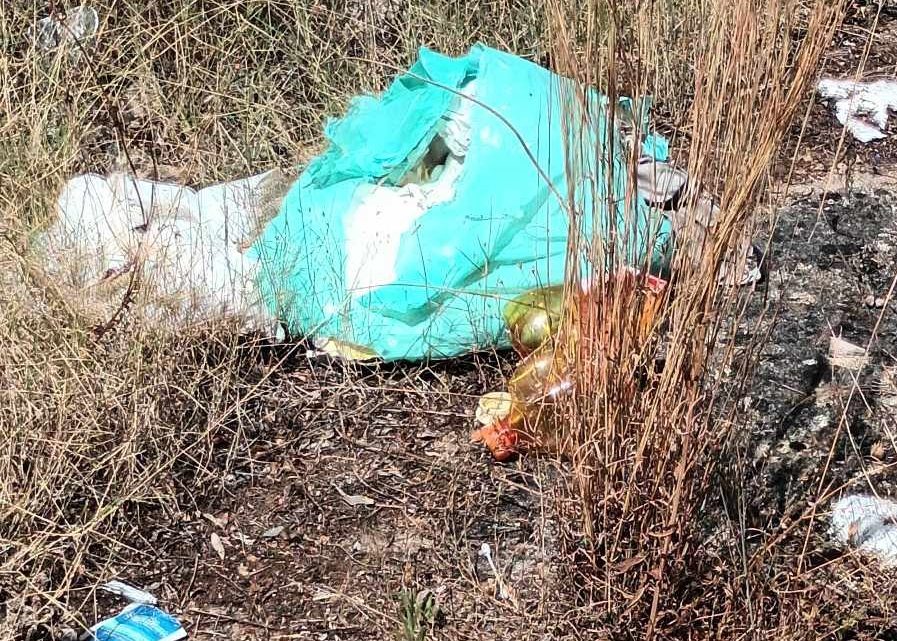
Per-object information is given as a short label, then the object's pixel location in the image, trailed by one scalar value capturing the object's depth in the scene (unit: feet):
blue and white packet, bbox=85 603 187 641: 7.04
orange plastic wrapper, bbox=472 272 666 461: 6.38
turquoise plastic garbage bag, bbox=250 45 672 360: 9.00
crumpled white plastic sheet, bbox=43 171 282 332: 8.65
